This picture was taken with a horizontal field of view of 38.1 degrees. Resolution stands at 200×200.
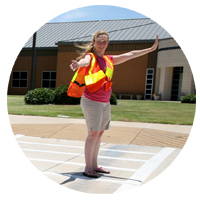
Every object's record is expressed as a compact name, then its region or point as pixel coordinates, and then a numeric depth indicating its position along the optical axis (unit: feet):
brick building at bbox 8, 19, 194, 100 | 85.81
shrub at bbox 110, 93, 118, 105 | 54.13
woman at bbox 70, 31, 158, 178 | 13.30
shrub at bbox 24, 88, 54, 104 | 54.08
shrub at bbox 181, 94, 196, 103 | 66.48
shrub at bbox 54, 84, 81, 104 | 53.78
